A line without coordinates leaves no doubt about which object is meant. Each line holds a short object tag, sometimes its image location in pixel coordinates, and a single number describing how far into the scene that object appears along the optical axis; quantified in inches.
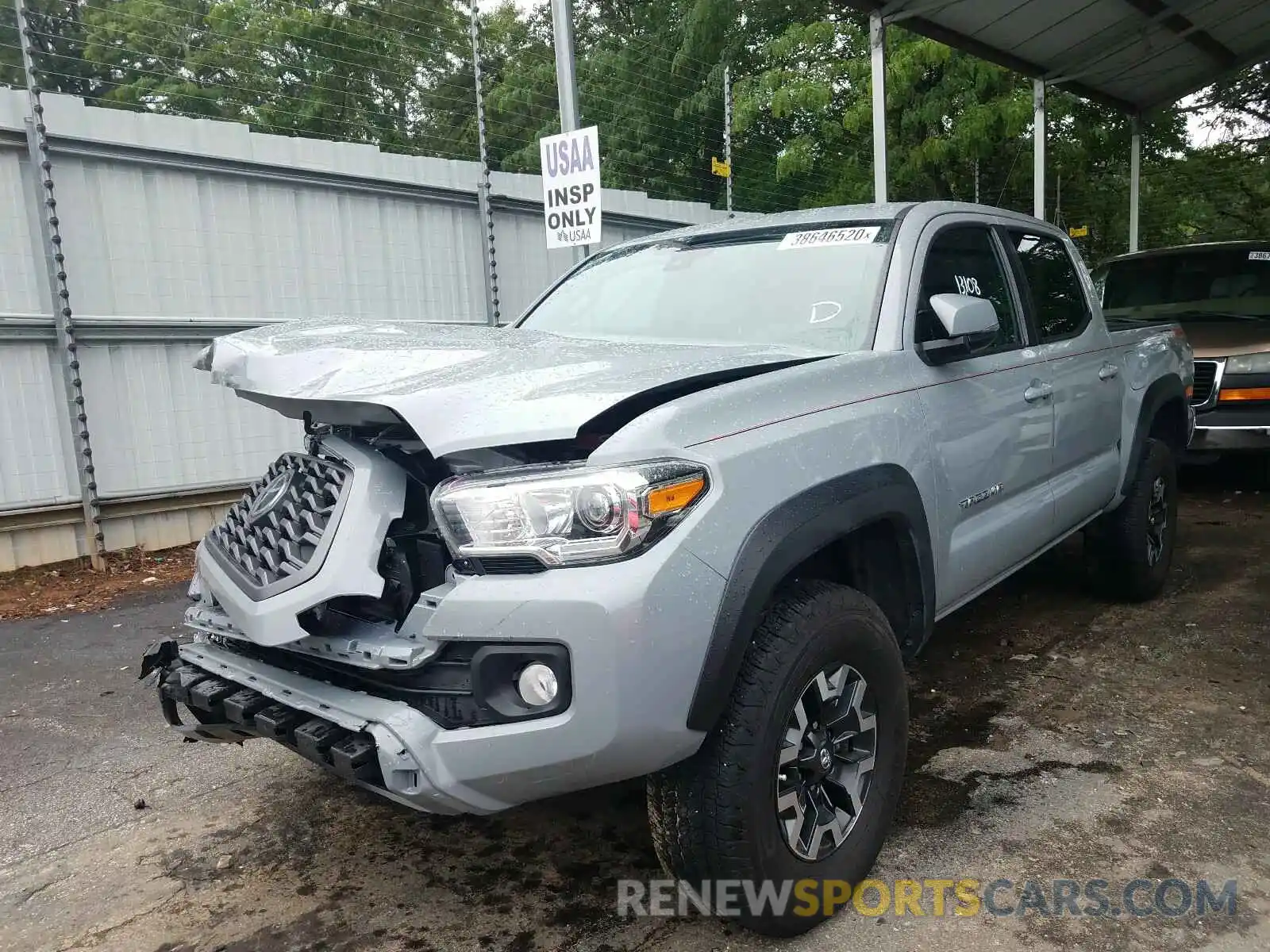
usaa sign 237.0
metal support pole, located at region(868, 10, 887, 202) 320.8
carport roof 336.5
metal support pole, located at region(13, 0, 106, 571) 238.5
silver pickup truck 80.0
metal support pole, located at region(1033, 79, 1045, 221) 417.1
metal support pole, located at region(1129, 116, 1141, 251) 512.1
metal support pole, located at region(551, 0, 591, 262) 248.7
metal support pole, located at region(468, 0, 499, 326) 315.9
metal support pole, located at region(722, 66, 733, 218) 391.5
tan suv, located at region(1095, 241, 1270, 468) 271.0
